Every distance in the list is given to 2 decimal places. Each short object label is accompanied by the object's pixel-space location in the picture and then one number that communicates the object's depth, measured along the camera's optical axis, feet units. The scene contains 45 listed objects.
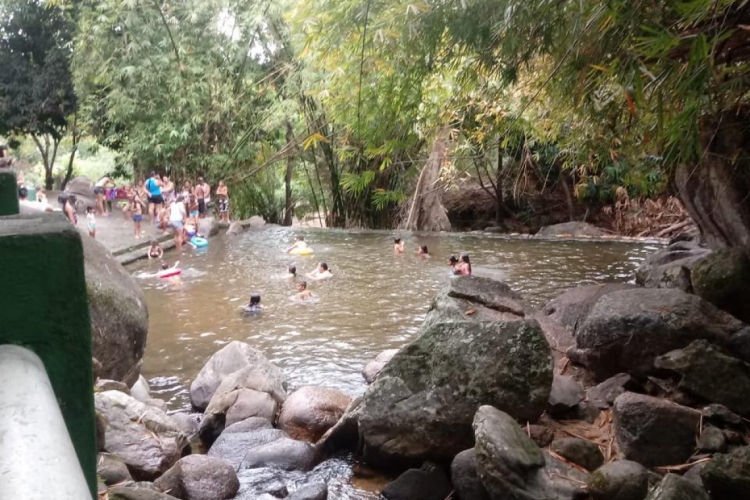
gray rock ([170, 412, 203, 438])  17.83
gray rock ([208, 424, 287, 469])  16.05
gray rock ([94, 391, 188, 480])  13.89
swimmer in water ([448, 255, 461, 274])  36.23
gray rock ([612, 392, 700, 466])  12.38
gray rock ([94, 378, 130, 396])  15.40
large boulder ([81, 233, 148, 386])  16.33
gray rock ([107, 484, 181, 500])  9.04
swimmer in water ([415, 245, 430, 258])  43.30
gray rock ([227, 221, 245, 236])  55.98
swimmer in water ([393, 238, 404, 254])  44.47
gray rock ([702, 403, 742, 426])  12.85
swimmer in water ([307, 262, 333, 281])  36.95
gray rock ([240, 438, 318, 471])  15.32
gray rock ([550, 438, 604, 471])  12.75
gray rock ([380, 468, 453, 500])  13.21
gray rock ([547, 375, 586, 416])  14.83
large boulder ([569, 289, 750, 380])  15.01
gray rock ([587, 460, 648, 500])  11.06
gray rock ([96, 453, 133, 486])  11.80
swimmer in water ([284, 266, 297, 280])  37.17
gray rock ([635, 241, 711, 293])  21.07
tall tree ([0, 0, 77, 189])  58.34
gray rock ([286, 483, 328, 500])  13.44
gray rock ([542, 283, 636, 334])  22.16
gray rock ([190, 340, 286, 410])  18.97
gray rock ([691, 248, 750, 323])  17.30
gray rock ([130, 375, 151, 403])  18.08
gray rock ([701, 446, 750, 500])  10.41
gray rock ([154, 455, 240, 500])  13.28
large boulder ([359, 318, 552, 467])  13.96
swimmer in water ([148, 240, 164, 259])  43.47
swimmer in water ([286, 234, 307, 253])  45.71
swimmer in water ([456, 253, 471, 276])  33.30
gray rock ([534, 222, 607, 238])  51.49
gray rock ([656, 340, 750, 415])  13.33
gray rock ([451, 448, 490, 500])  12.65
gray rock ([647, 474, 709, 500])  9.81
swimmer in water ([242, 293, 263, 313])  29.89
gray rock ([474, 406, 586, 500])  11.53
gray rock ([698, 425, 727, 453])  12.23
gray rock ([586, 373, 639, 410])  15.33
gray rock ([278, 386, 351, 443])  17.44
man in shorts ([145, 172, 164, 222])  54.60
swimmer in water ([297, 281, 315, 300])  32.22
